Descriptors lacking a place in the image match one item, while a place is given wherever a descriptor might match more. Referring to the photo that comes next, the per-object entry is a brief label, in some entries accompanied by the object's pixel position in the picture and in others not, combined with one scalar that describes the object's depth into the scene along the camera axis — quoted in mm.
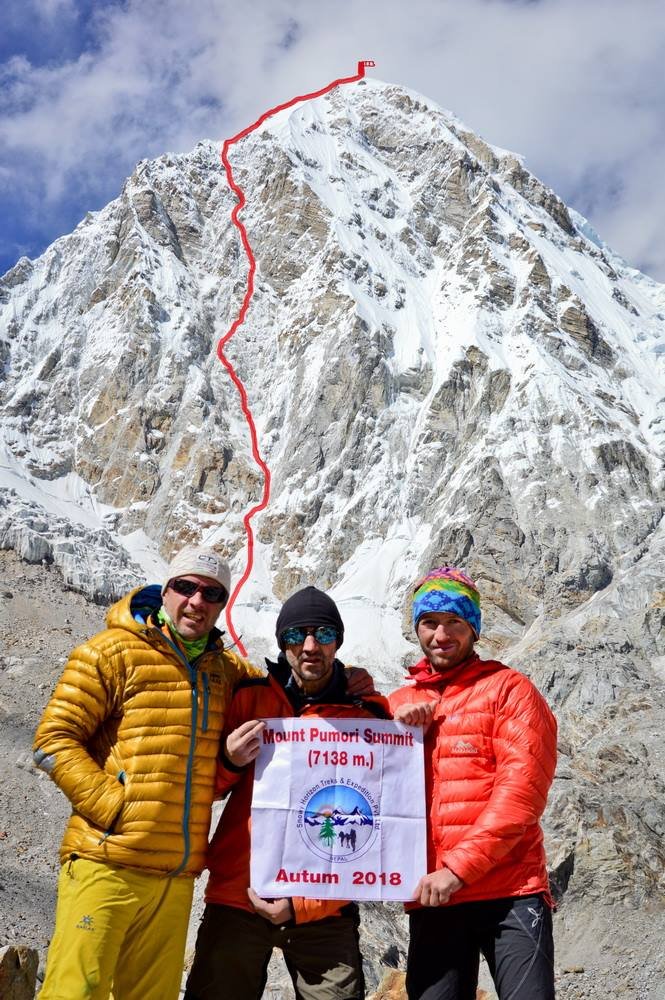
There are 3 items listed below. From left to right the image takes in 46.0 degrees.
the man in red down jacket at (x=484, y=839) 4625
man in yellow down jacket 4574
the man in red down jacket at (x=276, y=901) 4797
